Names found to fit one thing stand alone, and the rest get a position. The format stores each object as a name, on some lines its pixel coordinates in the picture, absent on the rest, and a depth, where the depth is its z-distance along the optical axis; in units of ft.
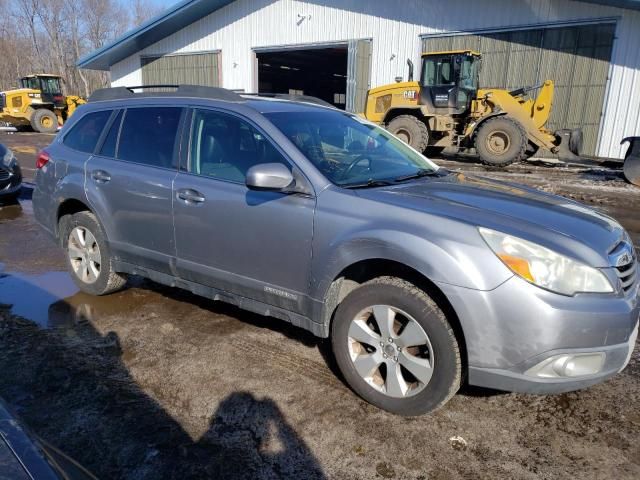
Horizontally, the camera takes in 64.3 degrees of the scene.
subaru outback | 8.18
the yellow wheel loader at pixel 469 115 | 45.52
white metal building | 50.75
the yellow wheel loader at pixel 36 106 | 82.94
